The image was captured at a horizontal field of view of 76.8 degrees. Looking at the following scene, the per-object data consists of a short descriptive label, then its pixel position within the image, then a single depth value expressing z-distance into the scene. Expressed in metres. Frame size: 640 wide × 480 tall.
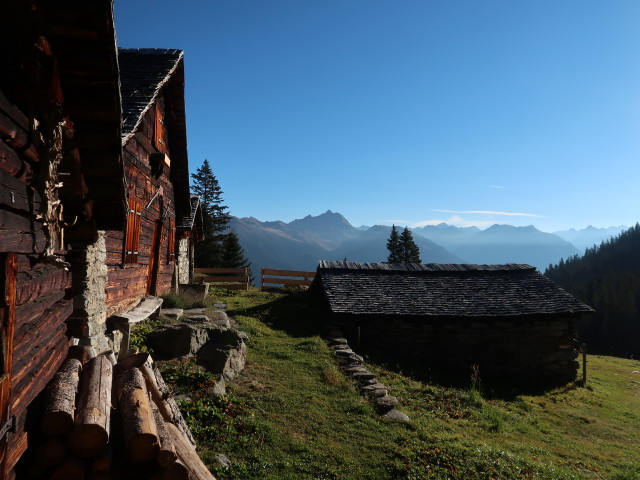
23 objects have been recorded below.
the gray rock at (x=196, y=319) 12.67
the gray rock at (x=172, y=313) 12.79
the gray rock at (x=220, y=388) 7.87
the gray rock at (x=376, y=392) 9.46
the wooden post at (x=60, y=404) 3.78
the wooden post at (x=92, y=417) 3.77
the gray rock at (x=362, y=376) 10.55
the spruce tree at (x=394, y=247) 53.16
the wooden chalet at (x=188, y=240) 18.58
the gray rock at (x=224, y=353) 9.05
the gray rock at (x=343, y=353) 12.46
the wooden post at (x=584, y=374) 16.16
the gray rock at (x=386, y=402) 8.84
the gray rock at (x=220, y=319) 13.04
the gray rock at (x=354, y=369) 11.04
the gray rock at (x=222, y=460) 5.71
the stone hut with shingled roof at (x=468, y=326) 15.89
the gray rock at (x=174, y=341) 9.48
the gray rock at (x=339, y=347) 13.16
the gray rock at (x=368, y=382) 10.28
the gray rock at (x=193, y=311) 13.90
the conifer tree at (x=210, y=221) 43.71
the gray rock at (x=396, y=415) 8.36
